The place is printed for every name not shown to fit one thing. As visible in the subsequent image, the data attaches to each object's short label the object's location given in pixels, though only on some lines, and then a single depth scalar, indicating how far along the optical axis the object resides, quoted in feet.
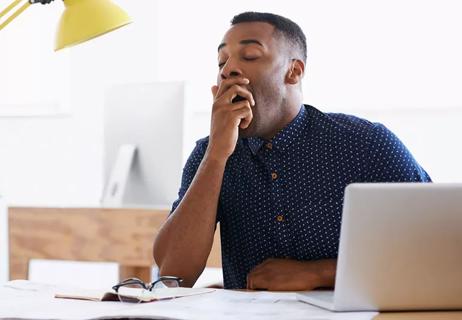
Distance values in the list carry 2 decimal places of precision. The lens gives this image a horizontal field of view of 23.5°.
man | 7.11
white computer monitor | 11.43
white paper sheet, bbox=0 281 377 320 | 4.97
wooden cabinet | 10.96
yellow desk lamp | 6.81
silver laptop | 5.06
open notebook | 5.57
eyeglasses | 5.57
